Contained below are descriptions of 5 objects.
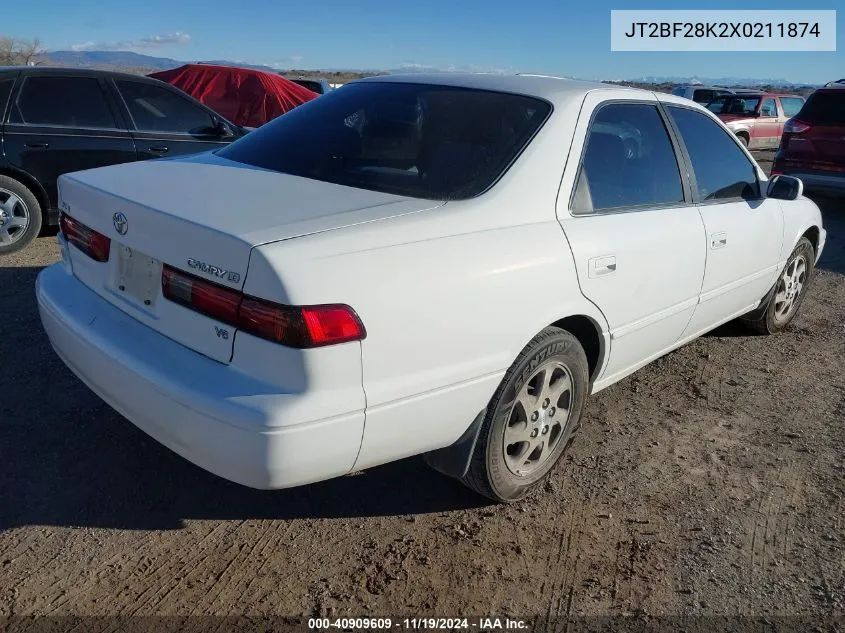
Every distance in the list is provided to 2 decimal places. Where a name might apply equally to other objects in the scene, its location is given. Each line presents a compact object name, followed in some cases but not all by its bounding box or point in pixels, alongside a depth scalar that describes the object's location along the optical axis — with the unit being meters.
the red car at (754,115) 18.34
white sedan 2.19
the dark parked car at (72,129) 6.12
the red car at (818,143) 9.74
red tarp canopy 13.16
